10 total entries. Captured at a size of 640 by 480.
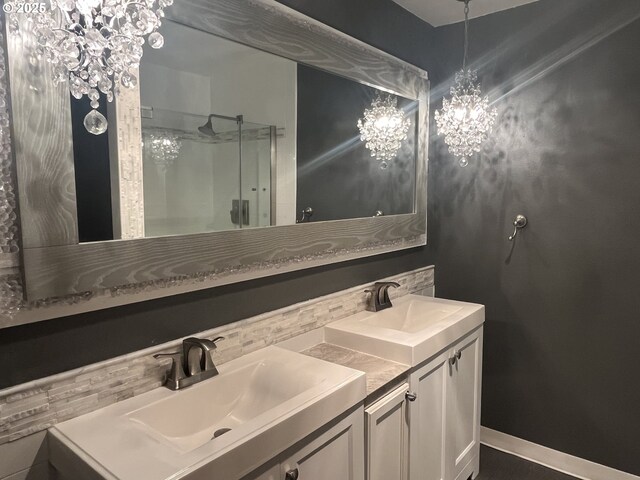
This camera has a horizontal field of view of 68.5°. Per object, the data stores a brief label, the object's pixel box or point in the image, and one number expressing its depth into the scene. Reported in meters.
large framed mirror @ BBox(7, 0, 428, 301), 1.14
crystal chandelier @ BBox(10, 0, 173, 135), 1.00
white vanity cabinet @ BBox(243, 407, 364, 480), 1.22
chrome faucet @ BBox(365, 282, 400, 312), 2.26
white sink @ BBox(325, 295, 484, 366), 1.79
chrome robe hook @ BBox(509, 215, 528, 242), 2.51
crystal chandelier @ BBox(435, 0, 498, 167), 2.29
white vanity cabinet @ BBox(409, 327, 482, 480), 1.84
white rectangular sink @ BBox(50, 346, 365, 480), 1.03
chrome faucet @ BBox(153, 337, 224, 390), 1.41
